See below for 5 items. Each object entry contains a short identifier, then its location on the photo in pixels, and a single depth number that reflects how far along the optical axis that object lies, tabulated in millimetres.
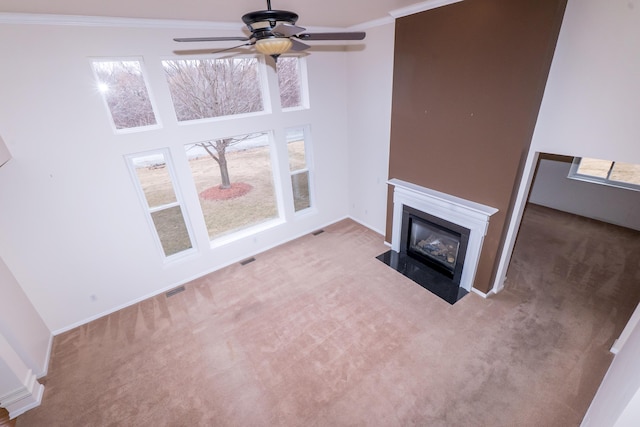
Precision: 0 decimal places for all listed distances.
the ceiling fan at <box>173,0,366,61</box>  1833
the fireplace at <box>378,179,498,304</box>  3732
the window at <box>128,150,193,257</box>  3857
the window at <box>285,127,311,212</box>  5141
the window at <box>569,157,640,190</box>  5330
